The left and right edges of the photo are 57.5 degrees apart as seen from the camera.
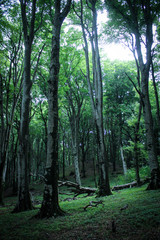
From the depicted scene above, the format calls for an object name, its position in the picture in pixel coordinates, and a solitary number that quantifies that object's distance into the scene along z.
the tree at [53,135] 4.23
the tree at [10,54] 10.17
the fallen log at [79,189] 9.28
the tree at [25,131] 6.22
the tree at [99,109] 7.58
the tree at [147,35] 6.86
